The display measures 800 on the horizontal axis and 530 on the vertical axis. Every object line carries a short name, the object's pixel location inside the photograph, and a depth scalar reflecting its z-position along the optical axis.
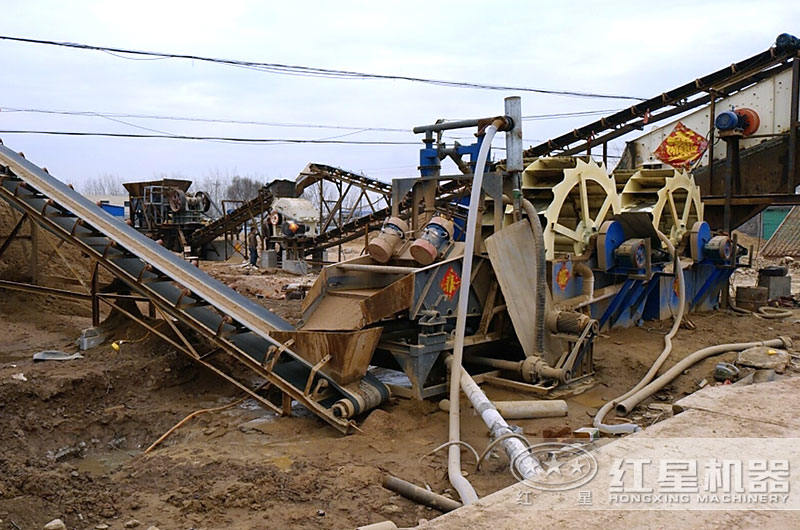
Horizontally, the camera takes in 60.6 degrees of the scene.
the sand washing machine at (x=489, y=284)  5.92
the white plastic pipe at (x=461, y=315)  4.59
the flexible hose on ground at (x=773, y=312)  10.80
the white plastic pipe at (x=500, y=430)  3.99
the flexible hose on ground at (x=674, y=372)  5.98
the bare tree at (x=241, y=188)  59.81
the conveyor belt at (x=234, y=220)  23.53
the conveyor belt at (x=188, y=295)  5.81
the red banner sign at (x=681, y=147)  13.92
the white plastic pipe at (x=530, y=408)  5.73
